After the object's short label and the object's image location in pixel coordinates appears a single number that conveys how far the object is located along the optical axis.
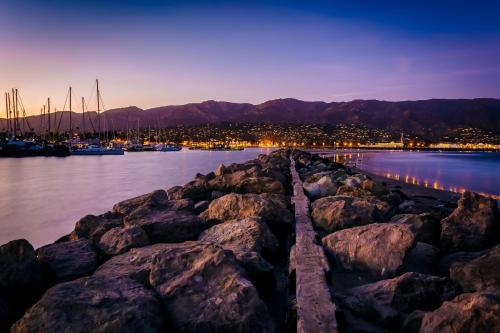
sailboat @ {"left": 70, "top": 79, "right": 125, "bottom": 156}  79.81
